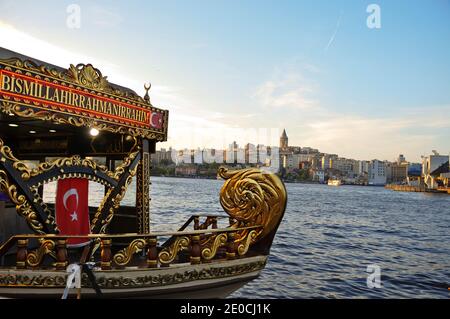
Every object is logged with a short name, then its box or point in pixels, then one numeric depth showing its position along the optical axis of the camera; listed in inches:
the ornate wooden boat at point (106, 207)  213.0
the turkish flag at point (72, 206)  275.6
